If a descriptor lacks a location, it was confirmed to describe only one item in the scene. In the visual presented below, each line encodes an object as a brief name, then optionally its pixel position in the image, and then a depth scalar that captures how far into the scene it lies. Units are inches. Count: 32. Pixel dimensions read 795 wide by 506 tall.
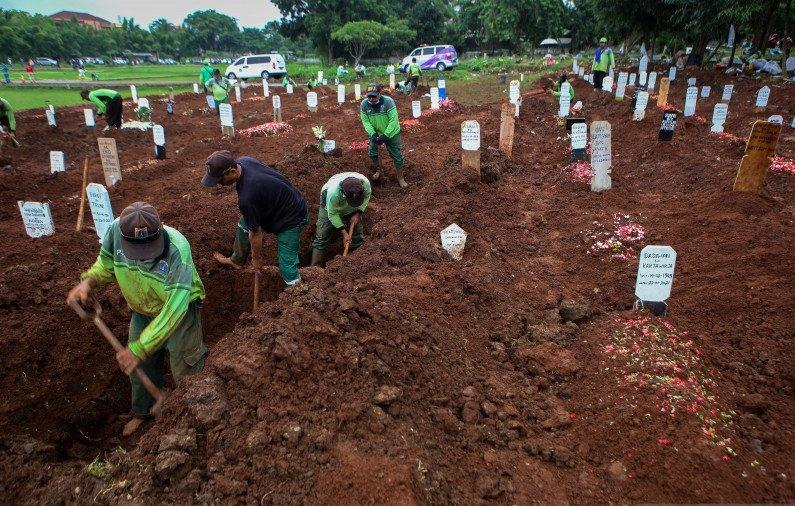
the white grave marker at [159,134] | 421.7
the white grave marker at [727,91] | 528.7
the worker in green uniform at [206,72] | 698.2
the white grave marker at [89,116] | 550.0
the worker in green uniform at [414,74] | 866.8
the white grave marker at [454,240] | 194.1
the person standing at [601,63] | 659.4
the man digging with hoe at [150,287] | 117.5
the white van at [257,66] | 1280.8
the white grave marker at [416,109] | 566.9
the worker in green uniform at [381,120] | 317.1
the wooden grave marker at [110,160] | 292.7
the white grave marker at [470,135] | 290.7
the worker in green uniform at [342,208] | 204.7
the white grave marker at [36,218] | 233.8
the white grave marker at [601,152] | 272.2
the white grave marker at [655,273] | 139.5
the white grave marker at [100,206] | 210.4
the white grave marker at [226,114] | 485.1
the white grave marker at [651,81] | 648.4
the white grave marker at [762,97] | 457.1
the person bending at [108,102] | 542.6
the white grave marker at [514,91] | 541.3
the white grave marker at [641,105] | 423.8
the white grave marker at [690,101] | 436.5
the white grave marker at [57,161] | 313.3
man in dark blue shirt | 172.9
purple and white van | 1336.7
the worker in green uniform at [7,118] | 477.1
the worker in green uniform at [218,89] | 593.6
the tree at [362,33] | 1457.9
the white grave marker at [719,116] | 365.7
